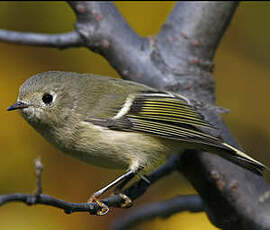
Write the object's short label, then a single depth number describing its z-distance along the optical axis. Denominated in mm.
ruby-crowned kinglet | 3834
